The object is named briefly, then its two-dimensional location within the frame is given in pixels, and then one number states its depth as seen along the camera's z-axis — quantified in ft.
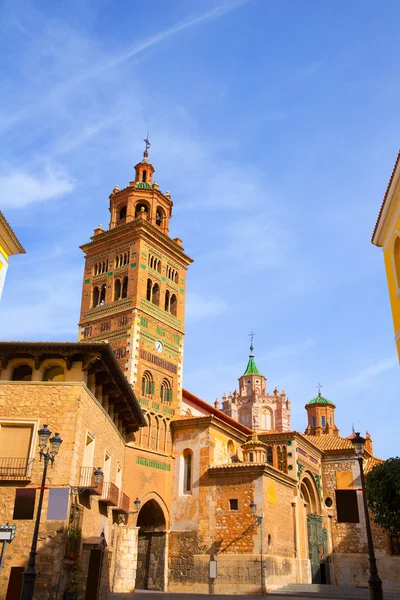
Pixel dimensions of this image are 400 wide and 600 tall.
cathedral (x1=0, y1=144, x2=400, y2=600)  53.21
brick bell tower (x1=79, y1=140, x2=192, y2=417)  103.76
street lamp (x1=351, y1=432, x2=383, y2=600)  43.34
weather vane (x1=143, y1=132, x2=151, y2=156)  132.85
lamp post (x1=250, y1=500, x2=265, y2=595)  85.81
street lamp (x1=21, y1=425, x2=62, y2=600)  38.34
